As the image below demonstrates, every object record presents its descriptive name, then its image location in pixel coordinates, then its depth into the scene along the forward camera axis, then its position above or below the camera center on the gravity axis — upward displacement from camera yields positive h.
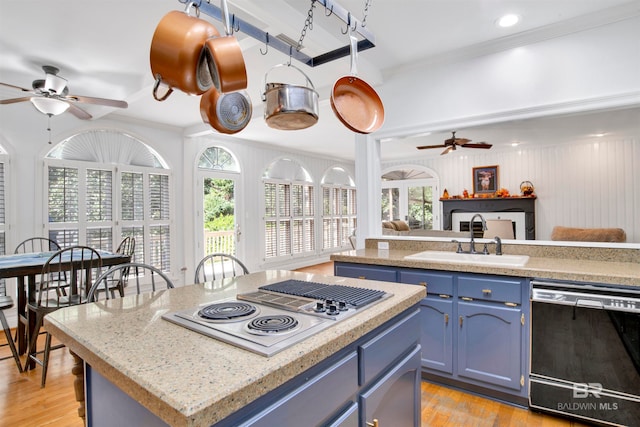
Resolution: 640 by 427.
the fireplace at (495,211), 4.17 +0.03
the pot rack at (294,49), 1.16 +0.72
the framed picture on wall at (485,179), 4.91 +0.52
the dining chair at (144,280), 4.47 -0.89
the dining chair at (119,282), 2.94 -0.58
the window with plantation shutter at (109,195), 4.00 +0.30
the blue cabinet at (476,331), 2.00 -0.75
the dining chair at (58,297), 2.44 -0.63
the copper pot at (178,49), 0.99 +0.50
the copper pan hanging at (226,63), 1.00 +0.47
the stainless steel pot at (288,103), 1.41 +0.48
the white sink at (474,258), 2.17 -0.32
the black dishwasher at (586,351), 1.71 -0.76
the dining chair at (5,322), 2.48 -0.78
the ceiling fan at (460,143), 3.66 +0.81
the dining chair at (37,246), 3.66 -0.31
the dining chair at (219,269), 5.75 -0.95
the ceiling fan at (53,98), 2.85 +1.04
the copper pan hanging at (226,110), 1.47 +0.48
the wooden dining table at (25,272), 2.44 -0.40
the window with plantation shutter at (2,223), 3.58 -0.05
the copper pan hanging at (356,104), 1.50 +0.53
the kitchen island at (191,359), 0.66 -0.34
